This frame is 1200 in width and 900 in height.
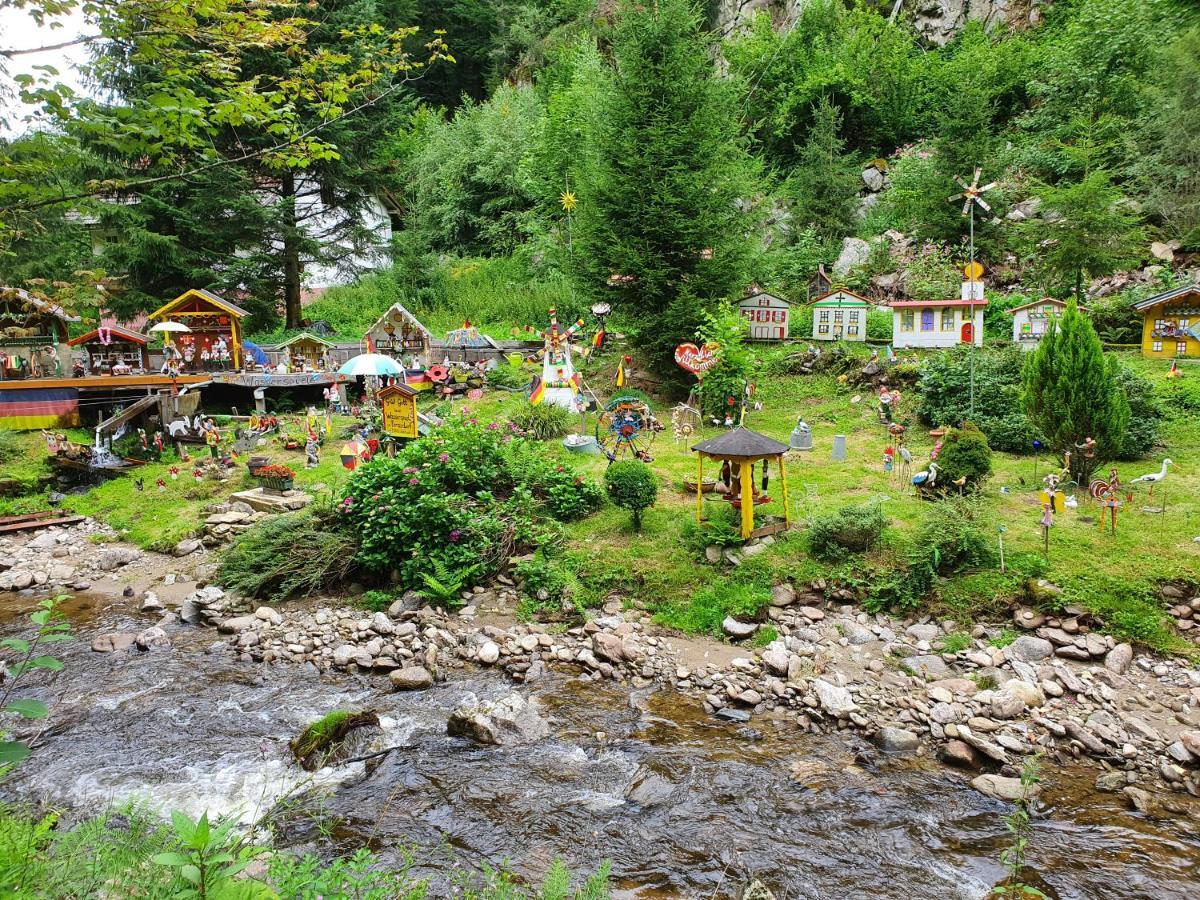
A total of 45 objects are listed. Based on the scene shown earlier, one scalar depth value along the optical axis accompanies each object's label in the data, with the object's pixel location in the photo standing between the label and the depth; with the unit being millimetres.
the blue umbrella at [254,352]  21375
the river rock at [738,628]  10250
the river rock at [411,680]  9500
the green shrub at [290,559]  12102
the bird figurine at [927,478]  12094
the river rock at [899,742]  8008
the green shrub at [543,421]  16938
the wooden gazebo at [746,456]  11438
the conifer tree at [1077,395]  11688
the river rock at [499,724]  8352
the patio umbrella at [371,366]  17094
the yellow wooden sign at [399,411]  15398
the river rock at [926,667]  9164
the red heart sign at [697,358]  17172
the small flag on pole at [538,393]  17727
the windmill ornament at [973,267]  13496
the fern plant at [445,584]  11445
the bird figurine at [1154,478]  11133
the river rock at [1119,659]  8812
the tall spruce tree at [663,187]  18328
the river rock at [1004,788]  7133
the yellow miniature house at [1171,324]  16469
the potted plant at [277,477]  15273
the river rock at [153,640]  10727
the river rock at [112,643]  10625
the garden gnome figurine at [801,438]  15125
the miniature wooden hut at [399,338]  21312
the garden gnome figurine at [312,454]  16498
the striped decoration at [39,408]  18688
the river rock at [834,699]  8531
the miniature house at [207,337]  20456
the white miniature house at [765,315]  21234
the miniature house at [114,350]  19312
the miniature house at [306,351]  21281
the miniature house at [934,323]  18031
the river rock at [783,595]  10617
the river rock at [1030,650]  9203
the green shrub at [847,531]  10844
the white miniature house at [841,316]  20203
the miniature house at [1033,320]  17609
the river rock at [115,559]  13578
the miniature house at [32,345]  19094
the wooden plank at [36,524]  15172
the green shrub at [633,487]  12172
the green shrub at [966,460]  11758
